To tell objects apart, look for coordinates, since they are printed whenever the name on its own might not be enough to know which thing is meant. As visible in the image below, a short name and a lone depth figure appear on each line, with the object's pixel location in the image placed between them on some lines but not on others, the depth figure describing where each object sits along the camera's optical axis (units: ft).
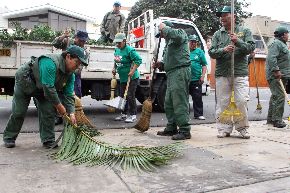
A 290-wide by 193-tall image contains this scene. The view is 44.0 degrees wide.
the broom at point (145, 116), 18.25
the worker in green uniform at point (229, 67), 16.64
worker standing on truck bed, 28.12
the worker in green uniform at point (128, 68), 21.79
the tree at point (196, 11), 70.44
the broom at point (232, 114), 16.71
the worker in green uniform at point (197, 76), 24.88
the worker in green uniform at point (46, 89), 12.80
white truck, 22.89
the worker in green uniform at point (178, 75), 16.46
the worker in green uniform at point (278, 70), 20.86
